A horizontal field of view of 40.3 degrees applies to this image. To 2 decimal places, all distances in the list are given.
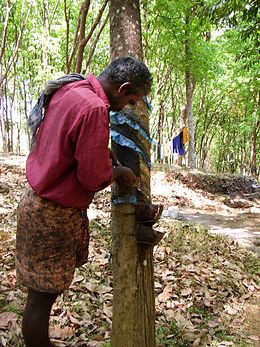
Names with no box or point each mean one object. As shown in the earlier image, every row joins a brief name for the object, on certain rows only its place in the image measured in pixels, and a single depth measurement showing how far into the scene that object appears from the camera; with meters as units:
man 1.92
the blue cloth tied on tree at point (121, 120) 2.53
